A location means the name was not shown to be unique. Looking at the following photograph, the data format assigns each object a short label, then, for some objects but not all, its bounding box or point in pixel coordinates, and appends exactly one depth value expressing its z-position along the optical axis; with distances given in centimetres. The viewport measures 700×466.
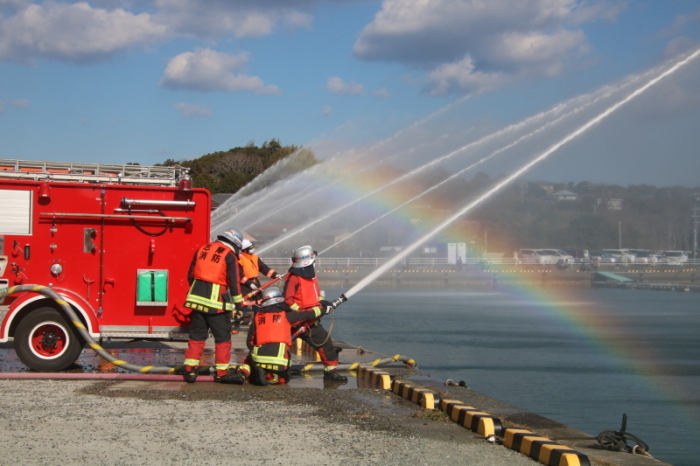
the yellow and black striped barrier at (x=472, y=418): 752
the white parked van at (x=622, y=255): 6294
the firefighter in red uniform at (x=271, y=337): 1013
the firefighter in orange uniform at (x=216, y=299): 995
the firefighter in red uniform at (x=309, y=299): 1079
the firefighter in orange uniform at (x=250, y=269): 1266
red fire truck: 1060
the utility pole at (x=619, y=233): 6819
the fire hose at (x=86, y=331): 1029
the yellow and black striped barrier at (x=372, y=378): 1037
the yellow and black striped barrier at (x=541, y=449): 625
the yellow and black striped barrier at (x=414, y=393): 891
